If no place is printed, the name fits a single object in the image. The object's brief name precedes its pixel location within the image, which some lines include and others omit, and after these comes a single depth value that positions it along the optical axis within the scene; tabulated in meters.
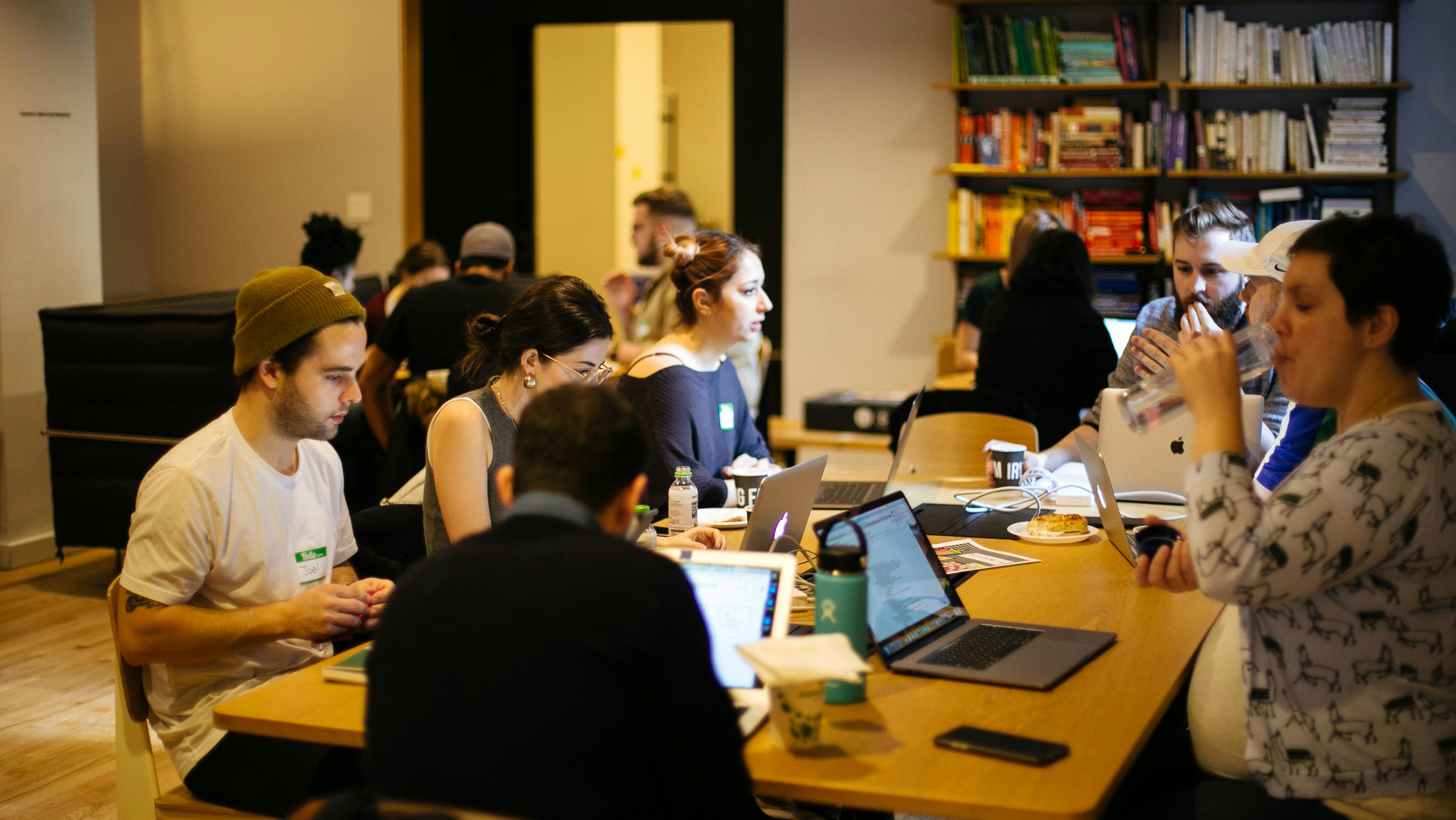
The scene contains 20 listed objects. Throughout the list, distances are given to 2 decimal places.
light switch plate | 6.80
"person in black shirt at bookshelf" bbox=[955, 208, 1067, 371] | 5.46
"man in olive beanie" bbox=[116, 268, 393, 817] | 1.89
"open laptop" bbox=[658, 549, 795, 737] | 1.64
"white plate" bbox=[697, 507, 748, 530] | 2.75
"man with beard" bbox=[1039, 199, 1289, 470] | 3.29
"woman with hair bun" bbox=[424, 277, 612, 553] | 2.32
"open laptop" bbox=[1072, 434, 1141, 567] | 2.43
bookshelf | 5.68
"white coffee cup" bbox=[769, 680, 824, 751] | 1.45
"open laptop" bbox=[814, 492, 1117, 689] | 1.75
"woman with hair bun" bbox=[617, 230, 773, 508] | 3.04
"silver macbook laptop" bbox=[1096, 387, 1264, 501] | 2.94
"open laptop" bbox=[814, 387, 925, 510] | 3.03
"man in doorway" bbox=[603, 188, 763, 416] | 4.61
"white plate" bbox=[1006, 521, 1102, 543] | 2.64
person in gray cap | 4.48
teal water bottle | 1.63
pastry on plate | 2.69
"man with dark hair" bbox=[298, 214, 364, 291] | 5.20
